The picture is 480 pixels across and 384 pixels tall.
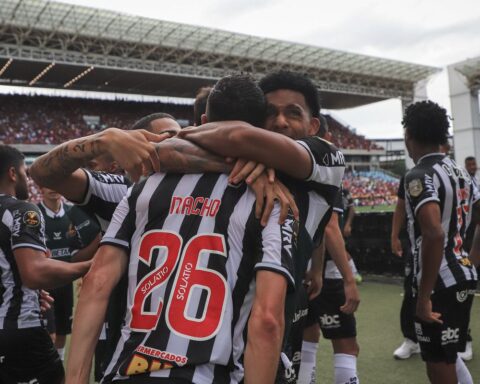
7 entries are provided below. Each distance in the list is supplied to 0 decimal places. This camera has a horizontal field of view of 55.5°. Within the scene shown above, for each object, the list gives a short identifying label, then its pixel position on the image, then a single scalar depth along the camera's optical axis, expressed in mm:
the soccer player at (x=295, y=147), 1487
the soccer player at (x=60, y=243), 5102
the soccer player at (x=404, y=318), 4625
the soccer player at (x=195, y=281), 1340
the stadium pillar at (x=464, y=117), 36750
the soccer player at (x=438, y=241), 2818
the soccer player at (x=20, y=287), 2654
